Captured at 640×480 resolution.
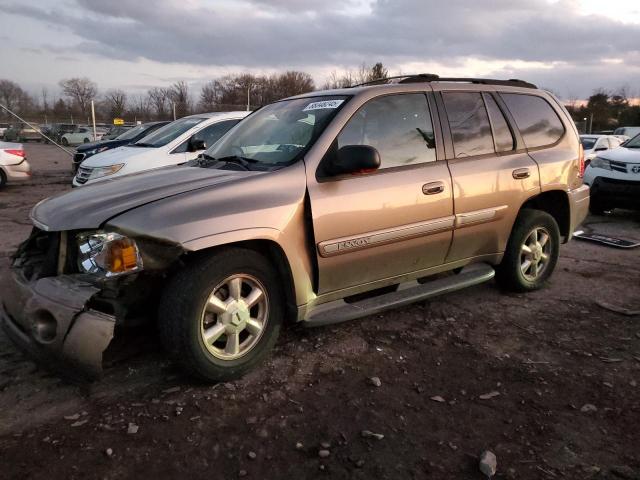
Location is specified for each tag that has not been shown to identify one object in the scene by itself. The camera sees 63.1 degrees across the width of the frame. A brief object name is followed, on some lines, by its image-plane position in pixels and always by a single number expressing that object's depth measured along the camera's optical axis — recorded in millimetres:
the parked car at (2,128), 34688
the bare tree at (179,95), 56500
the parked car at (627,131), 24791
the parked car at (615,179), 8062
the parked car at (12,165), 11766
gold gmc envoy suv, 2844
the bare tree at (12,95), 65925
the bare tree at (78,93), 63781
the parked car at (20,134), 34572
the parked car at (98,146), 11703
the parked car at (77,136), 35962
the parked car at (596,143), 13492
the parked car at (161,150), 8164
